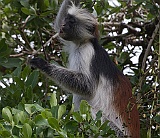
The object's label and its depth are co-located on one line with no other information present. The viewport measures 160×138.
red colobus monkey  12.64
